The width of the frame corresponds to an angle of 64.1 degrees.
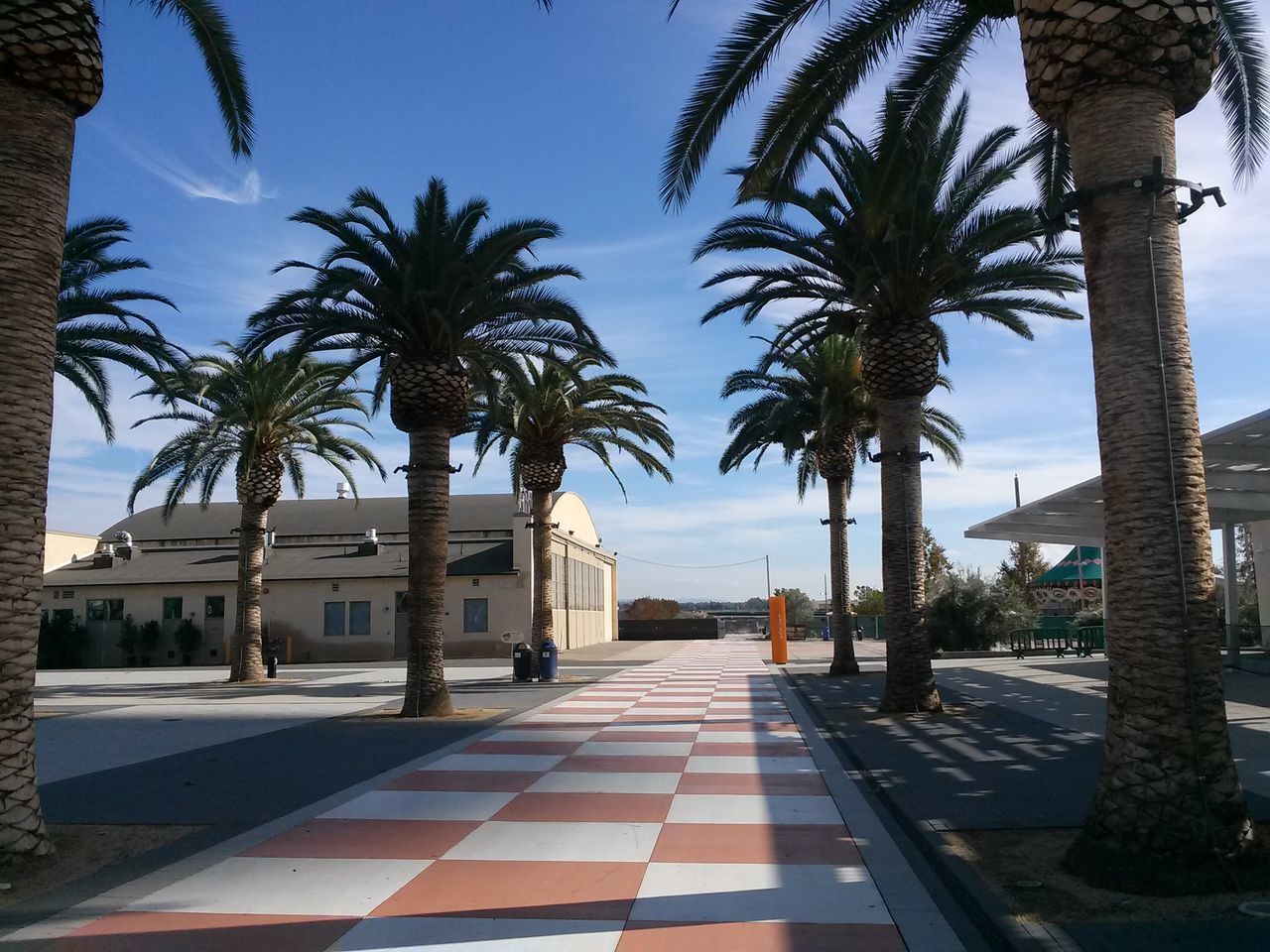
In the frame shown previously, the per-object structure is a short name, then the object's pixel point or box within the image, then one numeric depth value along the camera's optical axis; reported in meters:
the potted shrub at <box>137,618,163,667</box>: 39.16
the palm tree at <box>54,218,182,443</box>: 16.94
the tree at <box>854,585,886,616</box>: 58.15
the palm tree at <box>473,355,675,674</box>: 26.39
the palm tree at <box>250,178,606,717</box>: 16.08
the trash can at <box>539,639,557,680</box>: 24.19
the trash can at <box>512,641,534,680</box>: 24.06
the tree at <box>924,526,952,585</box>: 62.44
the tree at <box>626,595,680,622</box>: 72.75
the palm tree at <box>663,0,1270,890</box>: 6.07
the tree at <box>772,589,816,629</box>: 71.66
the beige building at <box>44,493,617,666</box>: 38.94
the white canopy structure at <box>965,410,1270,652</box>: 16.33
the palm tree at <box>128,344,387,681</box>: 24.91
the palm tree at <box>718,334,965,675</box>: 24.25
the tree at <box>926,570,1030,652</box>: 34.72
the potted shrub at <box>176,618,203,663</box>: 39.34
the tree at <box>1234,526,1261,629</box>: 31.77
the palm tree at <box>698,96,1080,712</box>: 14.86
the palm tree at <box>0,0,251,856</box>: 6.96
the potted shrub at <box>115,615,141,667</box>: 39.12
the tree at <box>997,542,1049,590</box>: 59.22
